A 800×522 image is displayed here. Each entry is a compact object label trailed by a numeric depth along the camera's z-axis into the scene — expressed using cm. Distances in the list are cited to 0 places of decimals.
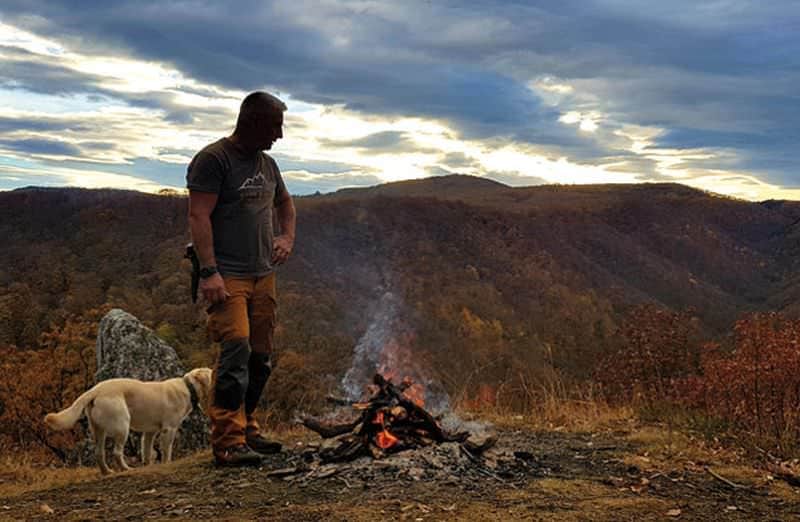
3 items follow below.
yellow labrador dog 646
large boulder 888
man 537
